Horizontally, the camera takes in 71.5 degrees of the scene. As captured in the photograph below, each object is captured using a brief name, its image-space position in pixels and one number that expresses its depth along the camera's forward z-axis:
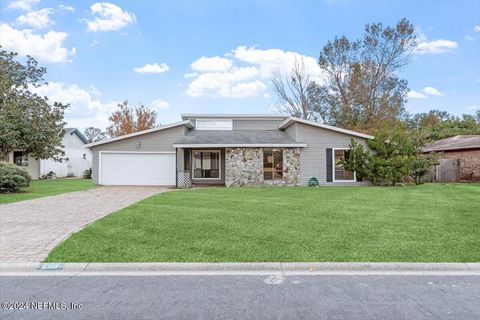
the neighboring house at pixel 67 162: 29.69
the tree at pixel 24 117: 23.28
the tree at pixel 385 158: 18.34
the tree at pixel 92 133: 63.86
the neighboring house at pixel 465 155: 21.70
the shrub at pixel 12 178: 15.13
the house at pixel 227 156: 18.77
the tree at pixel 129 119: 37.34
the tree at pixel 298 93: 34.53
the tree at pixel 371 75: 31.50
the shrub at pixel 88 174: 32.71
